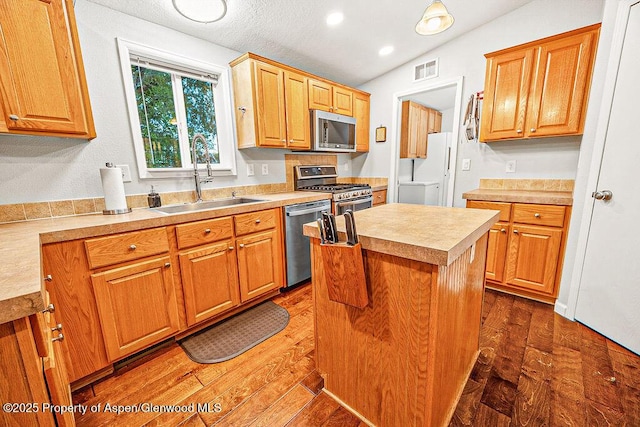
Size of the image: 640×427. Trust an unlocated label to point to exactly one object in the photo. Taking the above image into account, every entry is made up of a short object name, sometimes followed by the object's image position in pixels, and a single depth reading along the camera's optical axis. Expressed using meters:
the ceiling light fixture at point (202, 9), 1.58
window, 1.97
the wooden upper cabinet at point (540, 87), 2.04
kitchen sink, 2.04
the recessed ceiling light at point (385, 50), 2.86
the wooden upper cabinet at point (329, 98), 2.83
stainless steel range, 2.80
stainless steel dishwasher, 2.33
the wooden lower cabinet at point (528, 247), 2.06
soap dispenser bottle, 1.96
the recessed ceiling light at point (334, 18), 2.20
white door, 1.56
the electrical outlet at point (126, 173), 1.91
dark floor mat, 1.67
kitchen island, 0.89
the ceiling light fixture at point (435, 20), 1.60
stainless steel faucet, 2.11
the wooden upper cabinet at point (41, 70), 1.27
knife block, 0.94
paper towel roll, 1.63
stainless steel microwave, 2.85
